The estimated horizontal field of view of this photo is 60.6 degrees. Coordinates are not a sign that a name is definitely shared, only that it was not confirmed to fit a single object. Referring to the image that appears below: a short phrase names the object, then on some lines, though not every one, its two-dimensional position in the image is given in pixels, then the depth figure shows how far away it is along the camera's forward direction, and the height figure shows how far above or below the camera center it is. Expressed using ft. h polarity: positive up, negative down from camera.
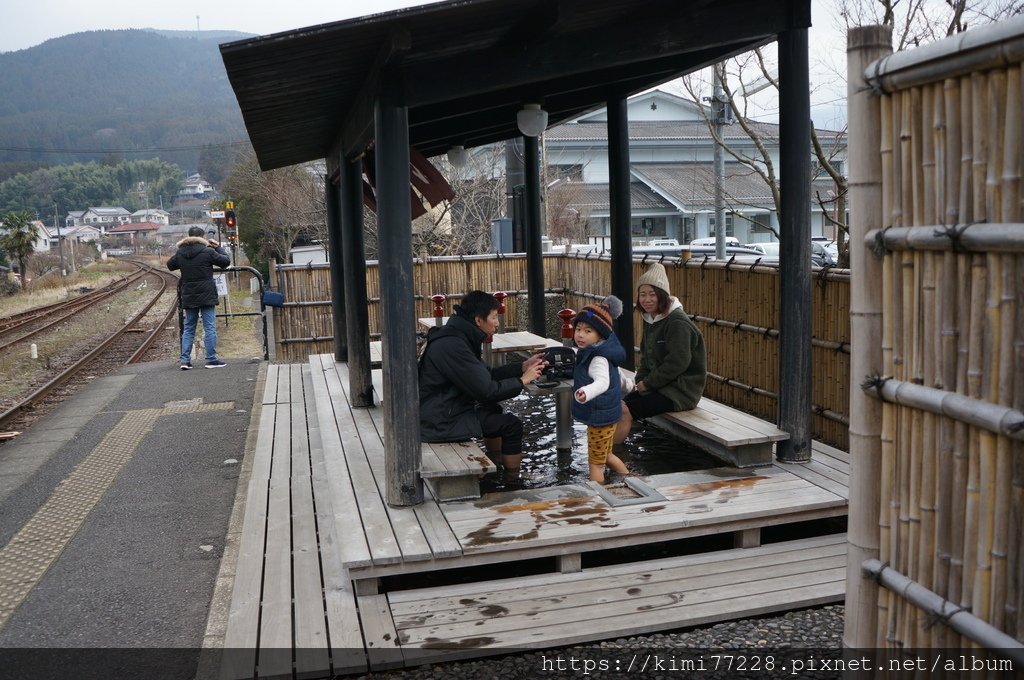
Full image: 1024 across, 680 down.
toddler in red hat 17.01 -2.51
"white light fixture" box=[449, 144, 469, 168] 28.80 +3.29
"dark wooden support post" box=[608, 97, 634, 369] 25.31 +1.04
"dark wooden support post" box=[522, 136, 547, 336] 29.94 +0.53
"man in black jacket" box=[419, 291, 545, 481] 17.44 -2.46
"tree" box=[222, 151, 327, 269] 100.83 +6.48
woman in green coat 19.63 -2.47
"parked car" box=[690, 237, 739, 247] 100.01 +0.72
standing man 37.37 -0.34
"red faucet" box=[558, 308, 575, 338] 22.66 -1.83
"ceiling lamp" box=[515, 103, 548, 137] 23.49 +3.61
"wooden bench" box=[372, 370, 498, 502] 15.89 -3.91
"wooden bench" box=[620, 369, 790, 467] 17.60 -3.80
